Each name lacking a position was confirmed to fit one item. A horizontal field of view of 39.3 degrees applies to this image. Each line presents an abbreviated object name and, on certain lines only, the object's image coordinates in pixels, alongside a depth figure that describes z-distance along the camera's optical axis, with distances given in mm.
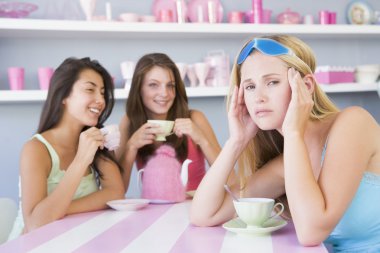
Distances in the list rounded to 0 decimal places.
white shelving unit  2836
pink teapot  1653
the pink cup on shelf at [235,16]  3141
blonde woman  1061
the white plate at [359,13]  3418
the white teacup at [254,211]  1113
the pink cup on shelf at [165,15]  3025
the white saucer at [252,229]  1098
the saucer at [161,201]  1664
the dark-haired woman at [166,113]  2129
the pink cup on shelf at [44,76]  2943
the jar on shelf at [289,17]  3262
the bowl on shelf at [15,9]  2868
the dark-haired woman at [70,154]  1557
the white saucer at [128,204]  1524
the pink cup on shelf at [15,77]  2893
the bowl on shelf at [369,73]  3281
